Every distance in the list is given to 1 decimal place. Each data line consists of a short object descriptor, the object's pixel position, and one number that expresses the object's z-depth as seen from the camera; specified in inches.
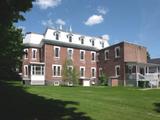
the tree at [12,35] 231.6
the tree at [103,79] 913.0
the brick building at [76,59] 860.8
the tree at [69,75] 789.7
